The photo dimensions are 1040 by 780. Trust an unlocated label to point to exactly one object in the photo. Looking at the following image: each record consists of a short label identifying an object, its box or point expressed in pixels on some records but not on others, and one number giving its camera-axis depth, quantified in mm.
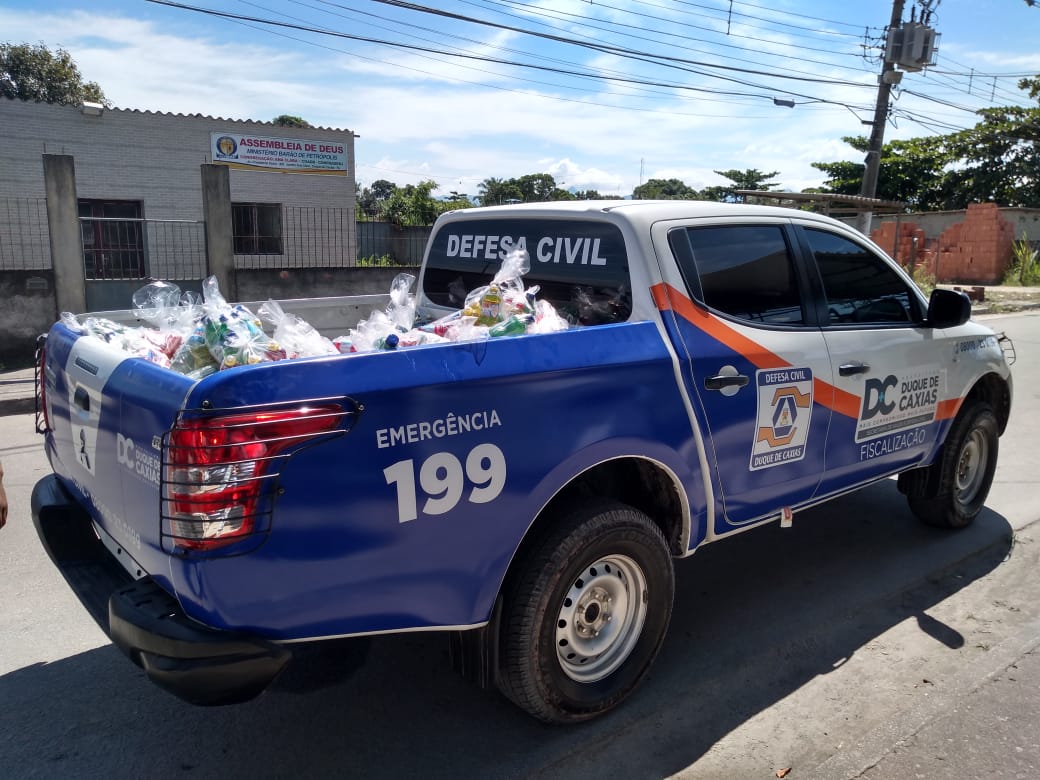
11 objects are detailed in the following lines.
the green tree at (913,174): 37125
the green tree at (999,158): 33094
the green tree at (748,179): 54812
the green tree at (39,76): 34344
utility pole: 19219
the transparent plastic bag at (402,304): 3232
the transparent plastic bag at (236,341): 2688
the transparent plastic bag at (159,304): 3371
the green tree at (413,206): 31938
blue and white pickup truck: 2137
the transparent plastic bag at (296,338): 2848
